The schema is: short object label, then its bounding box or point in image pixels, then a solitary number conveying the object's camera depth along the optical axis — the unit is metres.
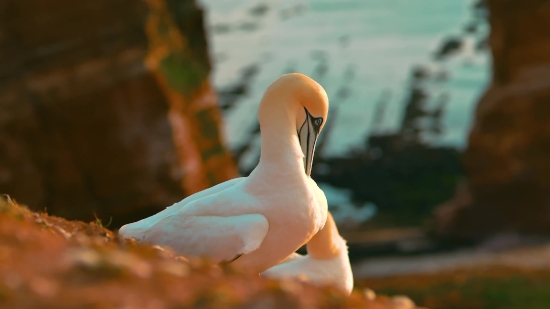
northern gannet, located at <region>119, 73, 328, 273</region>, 9.59
